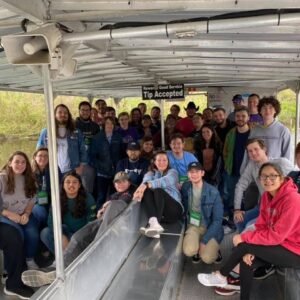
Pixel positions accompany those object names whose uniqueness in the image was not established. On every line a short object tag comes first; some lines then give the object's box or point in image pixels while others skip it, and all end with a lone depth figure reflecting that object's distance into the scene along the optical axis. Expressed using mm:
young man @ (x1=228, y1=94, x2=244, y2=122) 5491
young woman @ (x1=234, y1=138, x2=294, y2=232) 3367
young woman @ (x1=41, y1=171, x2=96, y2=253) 3455
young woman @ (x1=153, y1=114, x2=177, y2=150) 6151
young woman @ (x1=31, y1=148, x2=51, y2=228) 3572
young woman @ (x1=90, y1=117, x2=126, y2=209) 4918
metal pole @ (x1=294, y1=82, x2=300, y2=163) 6260
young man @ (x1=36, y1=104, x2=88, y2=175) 4039
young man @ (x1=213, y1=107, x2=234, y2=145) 5062
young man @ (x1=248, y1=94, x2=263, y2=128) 4980
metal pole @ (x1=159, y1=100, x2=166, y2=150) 5754
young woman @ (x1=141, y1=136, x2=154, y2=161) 4532
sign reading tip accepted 5551
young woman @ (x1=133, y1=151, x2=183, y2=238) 3732
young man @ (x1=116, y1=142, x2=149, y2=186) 4359
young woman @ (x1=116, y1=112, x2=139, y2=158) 5291
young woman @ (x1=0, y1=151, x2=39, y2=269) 3271
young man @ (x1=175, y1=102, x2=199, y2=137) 5875
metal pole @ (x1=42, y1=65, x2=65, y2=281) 2012
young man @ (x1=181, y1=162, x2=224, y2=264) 3662
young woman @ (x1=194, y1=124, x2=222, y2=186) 4875
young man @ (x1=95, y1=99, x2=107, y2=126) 6125
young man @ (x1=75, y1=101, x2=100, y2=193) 4863
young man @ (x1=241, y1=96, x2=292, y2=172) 3879
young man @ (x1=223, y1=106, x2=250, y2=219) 4316
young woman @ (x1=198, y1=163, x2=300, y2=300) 2584
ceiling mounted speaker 1843
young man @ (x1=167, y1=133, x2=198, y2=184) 4168
